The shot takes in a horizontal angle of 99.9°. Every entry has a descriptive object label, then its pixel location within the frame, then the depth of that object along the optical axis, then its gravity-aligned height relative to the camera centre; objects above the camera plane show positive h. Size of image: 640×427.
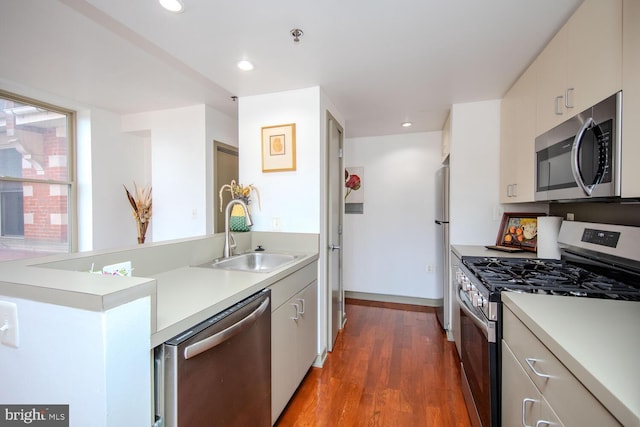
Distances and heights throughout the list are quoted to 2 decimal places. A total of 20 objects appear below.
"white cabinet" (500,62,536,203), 1.81 +0.51
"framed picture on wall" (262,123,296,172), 2.23 +0.51
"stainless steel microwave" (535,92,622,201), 1.04 +0.24
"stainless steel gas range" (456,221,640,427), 1.18 -0.35
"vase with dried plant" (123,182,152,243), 3.38 -0.05
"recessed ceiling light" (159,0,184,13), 1.26 +0.97
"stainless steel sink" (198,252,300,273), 1.98 -0.40
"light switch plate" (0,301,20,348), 0.73 -0.32
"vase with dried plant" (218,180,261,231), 2.20 +0.02
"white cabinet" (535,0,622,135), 1.07 +0.69
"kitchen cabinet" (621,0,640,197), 0.95 +0.40
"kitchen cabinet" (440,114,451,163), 2.77 +0.75
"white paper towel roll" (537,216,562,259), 1.77 -0.19
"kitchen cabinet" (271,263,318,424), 1.52 -0.81
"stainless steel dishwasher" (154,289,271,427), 0.82 -0.60
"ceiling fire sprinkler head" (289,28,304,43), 1.48 +0.98
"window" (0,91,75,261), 2.68 +0.33
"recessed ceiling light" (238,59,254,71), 1.82 +0.99
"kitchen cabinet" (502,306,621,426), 0.66 -0.54
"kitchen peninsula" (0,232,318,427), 0.64 -0.35
